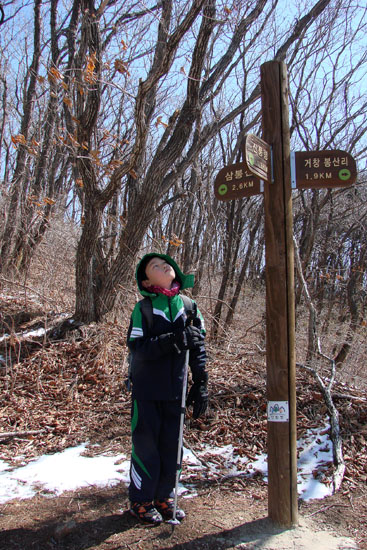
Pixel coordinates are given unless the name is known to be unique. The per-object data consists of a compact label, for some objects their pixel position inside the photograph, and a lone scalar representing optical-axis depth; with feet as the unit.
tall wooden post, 8.93
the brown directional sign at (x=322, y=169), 9.18
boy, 9.25
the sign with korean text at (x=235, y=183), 9.73
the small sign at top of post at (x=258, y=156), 8.29
